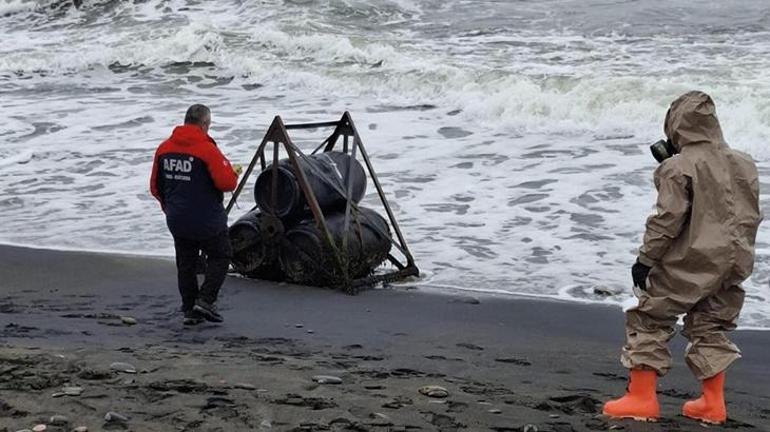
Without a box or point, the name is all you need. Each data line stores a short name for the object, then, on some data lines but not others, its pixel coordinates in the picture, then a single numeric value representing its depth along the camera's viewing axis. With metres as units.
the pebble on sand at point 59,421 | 8.41
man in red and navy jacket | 13.57
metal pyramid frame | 15.63
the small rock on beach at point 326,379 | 10.30
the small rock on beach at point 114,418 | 8.54
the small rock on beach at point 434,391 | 9.91
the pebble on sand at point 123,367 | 10.28
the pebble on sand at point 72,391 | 9.23
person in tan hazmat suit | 9.29
